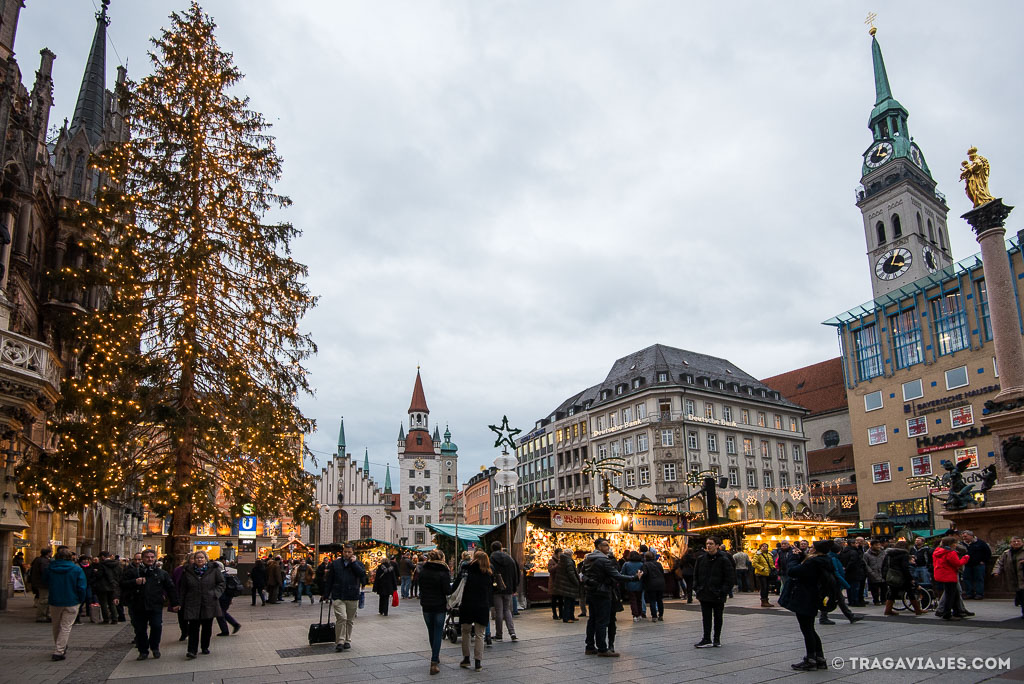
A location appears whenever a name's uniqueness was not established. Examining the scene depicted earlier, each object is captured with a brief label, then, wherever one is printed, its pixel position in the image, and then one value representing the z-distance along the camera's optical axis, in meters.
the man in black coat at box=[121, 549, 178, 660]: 10.77
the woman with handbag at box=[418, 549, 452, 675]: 9.32
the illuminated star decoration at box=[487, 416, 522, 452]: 21.78
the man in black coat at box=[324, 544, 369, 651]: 11.23
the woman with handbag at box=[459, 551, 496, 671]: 9.38
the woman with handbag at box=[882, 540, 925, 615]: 13.75
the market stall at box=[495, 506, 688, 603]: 20.20
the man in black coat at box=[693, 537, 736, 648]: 10.51
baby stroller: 12.23
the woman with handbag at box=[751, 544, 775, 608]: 17.94
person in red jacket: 12.29
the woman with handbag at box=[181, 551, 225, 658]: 10.67
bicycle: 13.94
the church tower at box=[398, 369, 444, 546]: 102.25
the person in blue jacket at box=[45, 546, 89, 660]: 10.42
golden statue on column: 20.27
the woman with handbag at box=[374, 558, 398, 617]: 19.28
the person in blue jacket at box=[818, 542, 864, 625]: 12.79
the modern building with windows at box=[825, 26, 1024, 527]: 47.78
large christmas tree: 16.14
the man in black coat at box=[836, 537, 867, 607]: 15.52
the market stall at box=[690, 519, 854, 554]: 25.28
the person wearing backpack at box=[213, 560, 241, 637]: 13.12
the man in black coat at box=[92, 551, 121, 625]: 15.70
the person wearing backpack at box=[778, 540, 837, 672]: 8.52
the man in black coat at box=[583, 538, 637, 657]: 10.02
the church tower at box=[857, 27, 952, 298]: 76.38
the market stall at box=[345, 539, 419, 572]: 36.59
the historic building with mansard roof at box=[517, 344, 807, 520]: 62.56
